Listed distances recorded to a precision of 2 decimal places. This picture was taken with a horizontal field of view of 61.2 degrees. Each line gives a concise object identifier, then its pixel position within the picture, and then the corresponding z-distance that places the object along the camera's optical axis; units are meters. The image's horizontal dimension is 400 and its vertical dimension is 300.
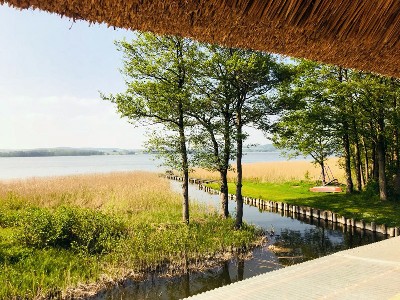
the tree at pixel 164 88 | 15.21
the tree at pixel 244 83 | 14.73
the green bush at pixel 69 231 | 11.56
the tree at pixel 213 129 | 15.48
